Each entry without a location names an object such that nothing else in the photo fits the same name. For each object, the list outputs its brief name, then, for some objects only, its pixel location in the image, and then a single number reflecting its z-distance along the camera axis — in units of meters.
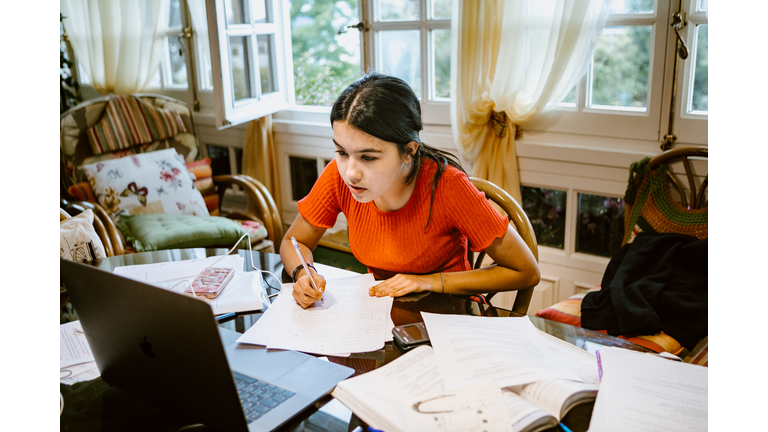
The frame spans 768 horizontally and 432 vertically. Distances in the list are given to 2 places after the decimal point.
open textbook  0.79
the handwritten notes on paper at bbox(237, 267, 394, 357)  1.05
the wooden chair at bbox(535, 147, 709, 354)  1.88
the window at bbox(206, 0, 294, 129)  2.46
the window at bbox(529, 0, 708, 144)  1.99
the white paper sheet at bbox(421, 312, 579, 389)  0.89
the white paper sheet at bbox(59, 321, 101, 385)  0.97
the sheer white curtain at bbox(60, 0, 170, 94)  3.44
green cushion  2.28
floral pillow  2.56
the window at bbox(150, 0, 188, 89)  3.36
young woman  1.29
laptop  0.72
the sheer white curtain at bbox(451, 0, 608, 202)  2.12
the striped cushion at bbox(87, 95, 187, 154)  2.79
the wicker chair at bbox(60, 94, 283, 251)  2.62
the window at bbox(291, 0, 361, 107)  2.92
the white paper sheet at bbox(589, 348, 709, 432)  0.78
